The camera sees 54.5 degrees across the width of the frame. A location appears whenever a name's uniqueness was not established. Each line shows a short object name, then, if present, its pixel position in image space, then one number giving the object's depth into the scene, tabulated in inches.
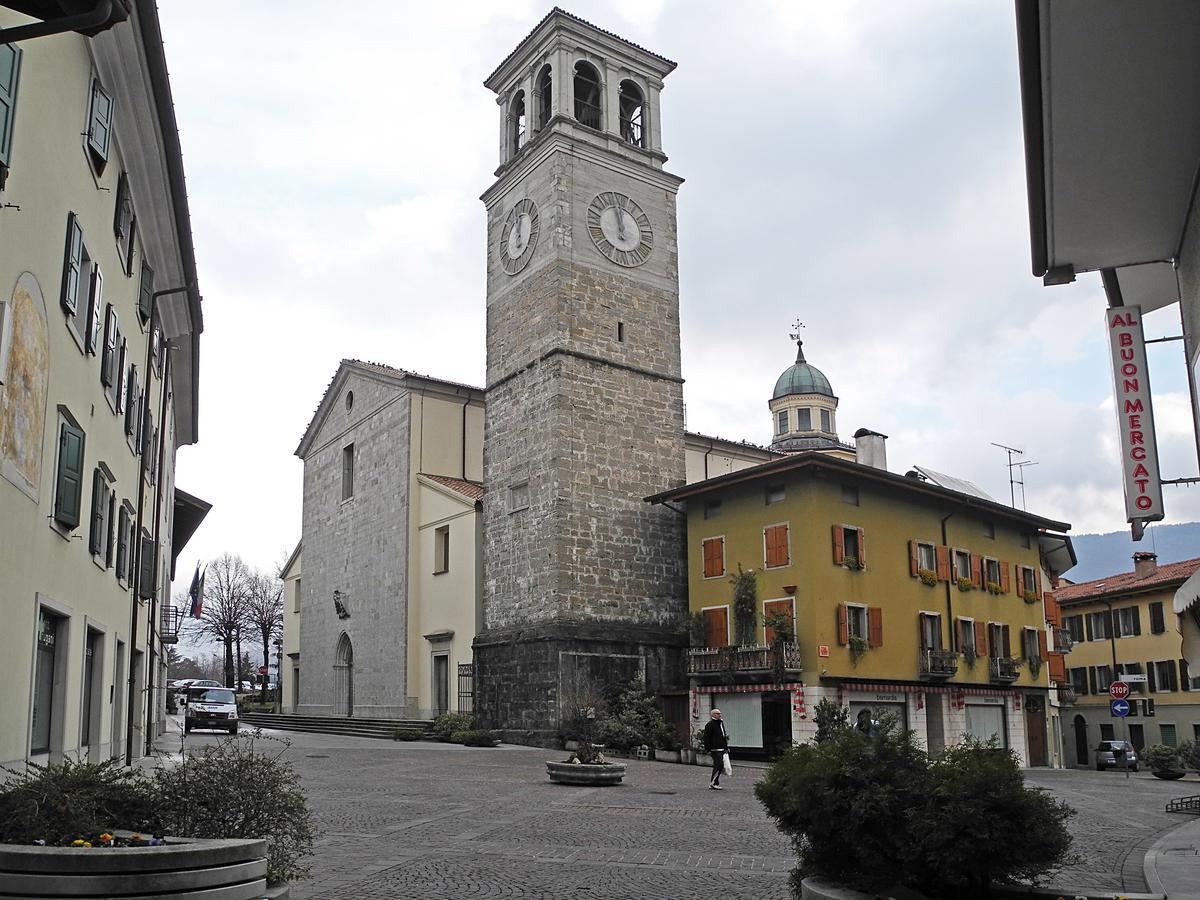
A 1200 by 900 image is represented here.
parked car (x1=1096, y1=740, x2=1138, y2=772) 1740.9
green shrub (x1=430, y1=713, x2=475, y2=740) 1332.4
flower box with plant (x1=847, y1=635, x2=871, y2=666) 1162.0
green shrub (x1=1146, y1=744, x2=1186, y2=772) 1296.8
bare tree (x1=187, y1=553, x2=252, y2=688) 3157.0
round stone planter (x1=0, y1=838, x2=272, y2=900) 236.4
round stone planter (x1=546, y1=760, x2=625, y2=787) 779.4
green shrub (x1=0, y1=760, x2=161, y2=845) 258.1
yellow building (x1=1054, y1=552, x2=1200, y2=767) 1824.6
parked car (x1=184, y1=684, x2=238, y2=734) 1384.1
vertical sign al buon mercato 347.3
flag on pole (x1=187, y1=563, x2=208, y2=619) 1370.6
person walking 791.1
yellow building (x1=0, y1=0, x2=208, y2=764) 392.8
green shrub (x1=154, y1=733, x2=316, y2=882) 301.4
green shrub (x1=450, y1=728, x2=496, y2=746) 1248.2
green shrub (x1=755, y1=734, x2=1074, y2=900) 287.1
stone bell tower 1286.9
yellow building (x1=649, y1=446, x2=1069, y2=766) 1159.6
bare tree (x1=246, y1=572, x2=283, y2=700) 3117.6
